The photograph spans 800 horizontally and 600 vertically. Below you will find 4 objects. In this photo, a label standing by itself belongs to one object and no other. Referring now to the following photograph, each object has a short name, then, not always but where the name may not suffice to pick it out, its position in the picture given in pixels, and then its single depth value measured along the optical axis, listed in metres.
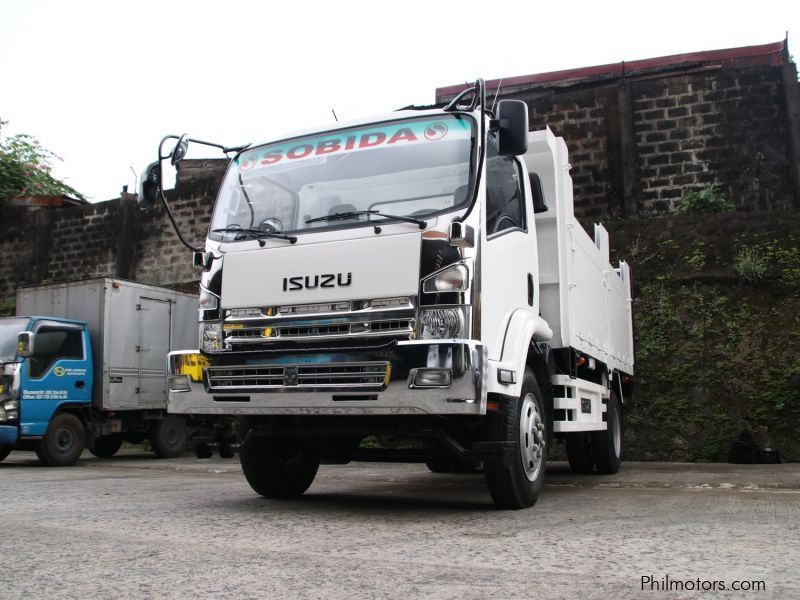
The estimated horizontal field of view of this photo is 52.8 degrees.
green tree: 23.30
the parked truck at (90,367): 11.25
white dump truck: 4.90
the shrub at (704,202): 14.14
